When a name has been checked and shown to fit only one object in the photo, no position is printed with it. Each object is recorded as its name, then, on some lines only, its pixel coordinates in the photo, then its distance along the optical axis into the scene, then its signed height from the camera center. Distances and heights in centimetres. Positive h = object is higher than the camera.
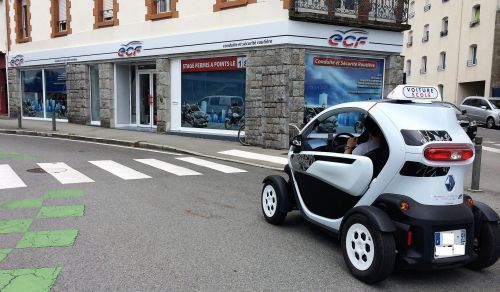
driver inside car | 428 -36
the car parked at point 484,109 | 2348 -32
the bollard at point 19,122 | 1842 -105
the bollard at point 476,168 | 799 -115
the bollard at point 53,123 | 1690 -99
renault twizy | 378 -85
